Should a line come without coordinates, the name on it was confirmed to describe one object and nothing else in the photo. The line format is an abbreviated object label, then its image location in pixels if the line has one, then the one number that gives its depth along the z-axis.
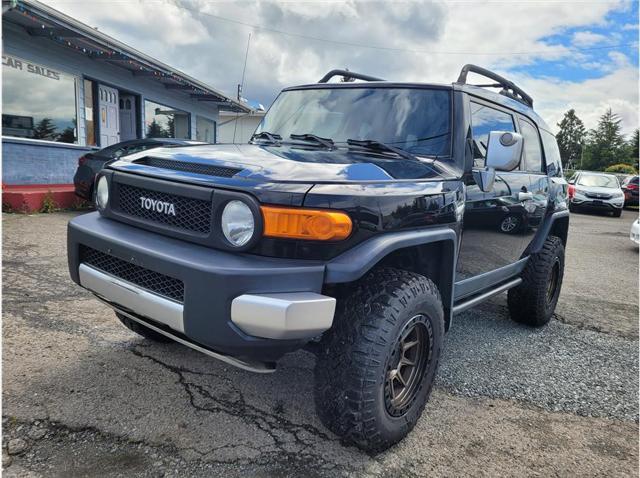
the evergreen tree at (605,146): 58.69
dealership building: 8.71
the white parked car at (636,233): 9.04
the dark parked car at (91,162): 8.68
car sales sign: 8.77
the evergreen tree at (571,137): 75.56
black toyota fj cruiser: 1.96
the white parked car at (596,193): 17.58
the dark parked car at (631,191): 21.47
